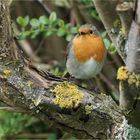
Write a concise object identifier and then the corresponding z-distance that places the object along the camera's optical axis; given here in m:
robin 4.96
